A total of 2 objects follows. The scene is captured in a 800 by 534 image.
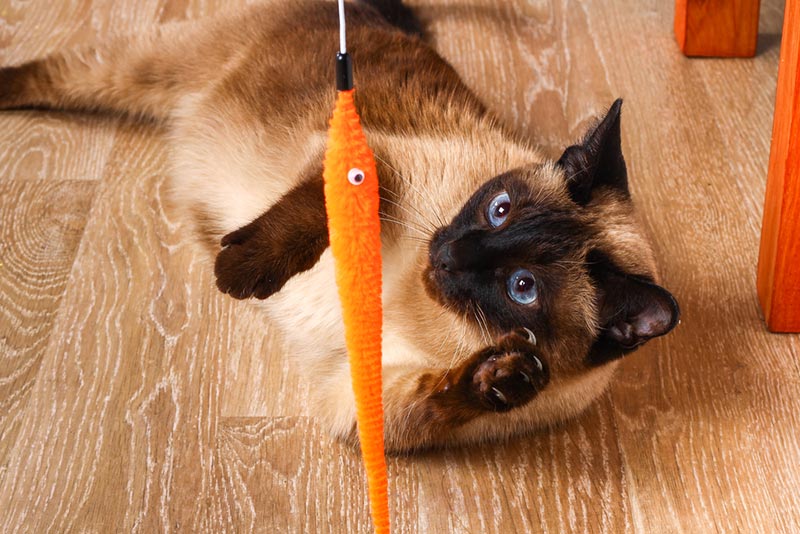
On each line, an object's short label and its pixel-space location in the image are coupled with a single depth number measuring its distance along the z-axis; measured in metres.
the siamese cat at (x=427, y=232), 0.89
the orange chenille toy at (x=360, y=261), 0.82
